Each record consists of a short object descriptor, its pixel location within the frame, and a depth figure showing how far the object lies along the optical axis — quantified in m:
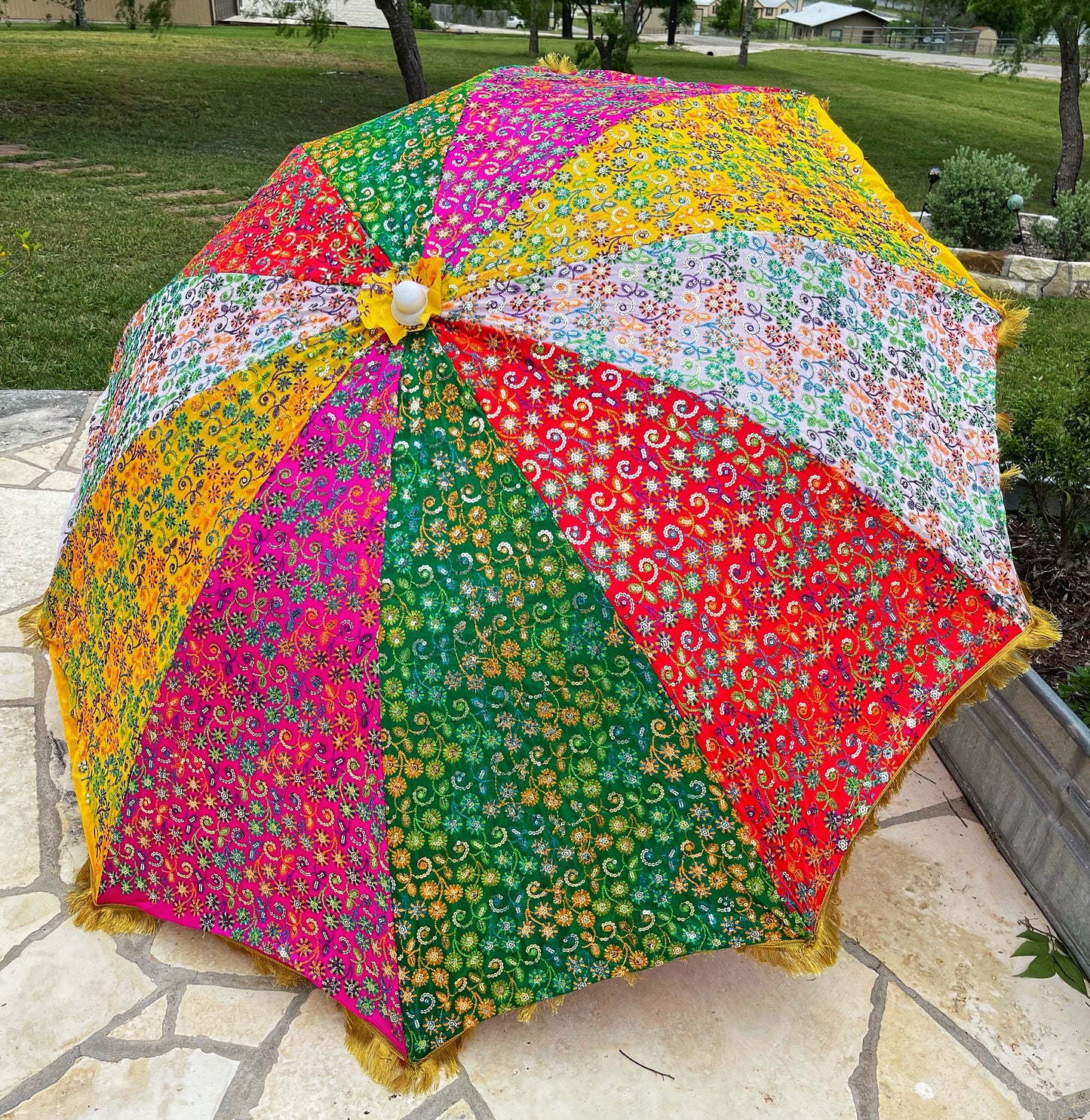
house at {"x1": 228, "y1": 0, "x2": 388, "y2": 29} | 38.69
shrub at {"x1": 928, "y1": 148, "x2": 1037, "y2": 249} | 9.90
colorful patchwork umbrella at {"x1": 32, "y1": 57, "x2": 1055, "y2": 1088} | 2.17
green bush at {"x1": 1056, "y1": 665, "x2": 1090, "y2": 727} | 3.27
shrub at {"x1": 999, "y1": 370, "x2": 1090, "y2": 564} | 3.93
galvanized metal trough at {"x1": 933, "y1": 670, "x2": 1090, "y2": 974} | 2.86
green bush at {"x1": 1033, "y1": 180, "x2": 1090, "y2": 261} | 9.77
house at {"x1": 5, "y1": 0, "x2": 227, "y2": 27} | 38.47
